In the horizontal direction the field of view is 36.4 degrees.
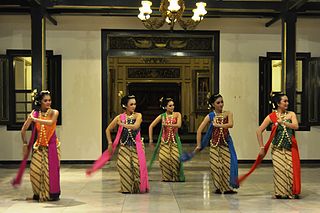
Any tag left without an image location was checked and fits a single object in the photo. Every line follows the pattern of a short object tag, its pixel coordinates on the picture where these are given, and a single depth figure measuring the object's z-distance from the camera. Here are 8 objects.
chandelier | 6.73
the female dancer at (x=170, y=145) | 7.67
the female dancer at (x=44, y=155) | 5.89
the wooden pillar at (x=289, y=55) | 8.20
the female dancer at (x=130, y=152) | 6.51
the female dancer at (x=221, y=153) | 6.50
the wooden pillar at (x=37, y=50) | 7.90
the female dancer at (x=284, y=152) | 6.14
